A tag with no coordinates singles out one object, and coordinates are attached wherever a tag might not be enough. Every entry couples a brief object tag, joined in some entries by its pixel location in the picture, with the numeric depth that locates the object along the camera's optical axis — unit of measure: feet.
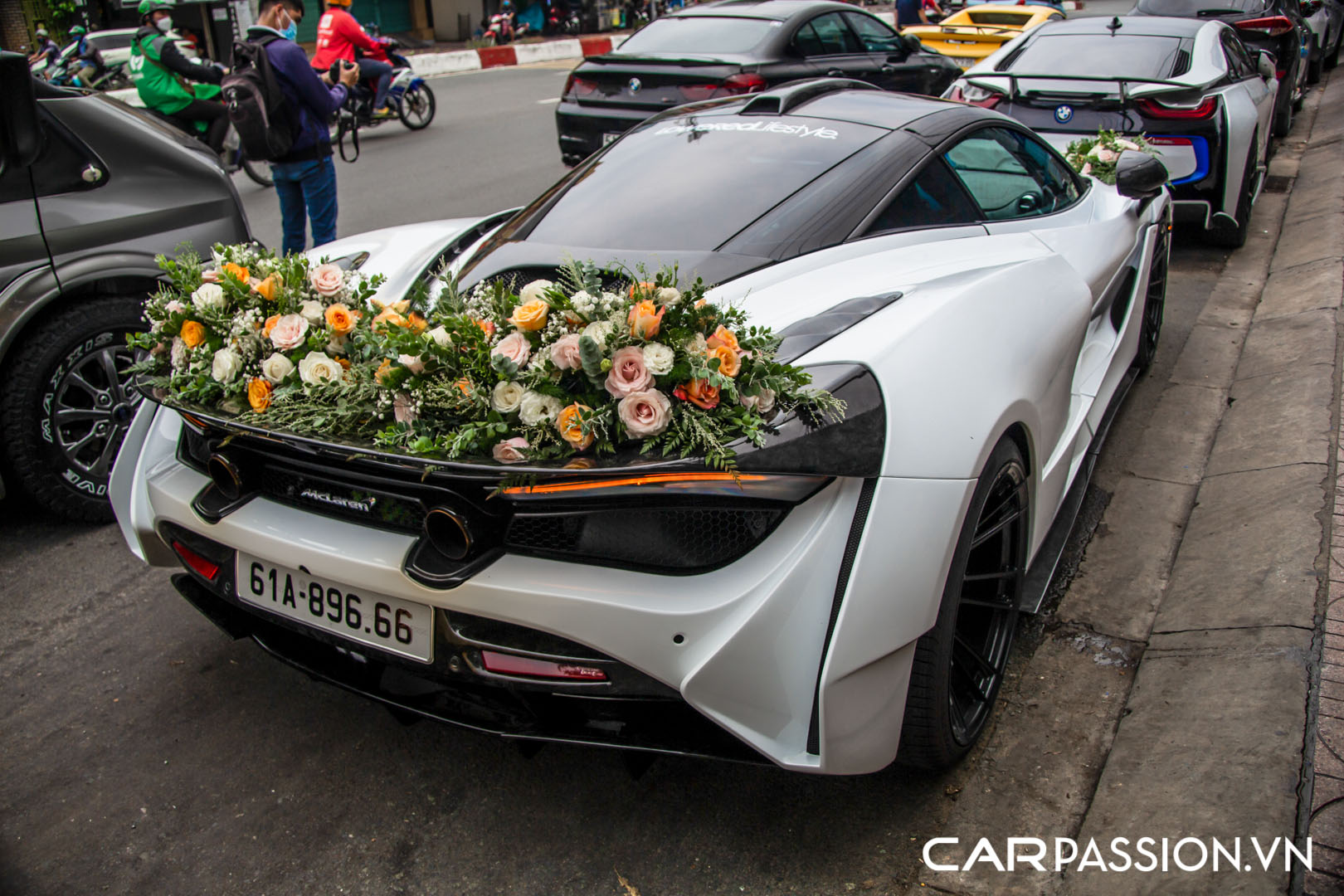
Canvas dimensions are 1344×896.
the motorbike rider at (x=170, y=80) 29.32
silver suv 12.02
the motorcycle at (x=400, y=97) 38.88
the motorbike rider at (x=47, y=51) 43.11
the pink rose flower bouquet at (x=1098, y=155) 15.33
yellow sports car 39.55
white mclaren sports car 6.46
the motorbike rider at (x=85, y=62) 40.57
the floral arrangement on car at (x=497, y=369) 6.38
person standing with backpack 19.38
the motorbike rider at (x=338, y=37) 36.60
